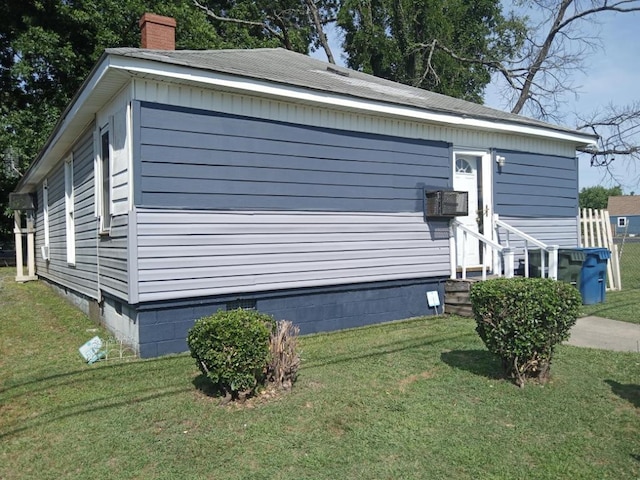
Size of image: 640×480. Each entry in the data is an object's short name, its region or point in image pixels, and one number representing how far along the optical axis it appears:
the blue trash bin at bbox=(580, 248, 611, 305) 8.31
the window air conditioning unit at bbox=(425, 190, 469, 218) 7.93
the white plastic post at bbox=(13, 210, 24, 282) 14.28
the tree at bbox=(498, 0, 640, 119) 21.97
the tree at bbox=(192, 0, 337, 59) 23.06
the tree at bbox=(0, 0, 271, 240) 17.48
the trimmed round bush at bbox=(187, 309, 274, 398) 3.94
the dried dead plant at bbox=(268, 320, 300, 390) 4.22
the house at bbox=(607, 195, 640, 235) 61.97
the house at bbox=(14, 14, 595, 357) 5.70
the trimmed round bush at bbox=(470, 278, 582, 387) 4.16
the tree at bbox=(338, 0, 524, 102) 25.36
